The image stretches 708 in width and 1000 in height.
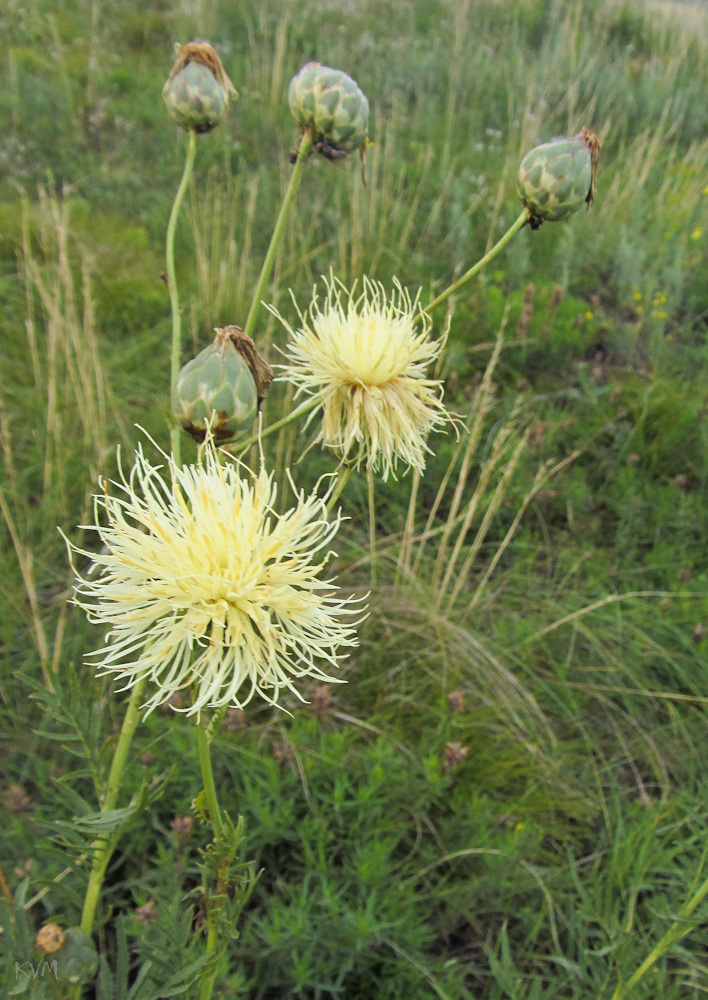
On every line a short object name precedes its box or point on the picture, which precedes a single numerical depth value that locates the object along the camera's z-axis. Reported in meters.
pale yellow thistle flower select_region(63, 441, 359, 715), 0.13
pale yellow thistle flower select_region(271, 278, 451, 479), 0.18
